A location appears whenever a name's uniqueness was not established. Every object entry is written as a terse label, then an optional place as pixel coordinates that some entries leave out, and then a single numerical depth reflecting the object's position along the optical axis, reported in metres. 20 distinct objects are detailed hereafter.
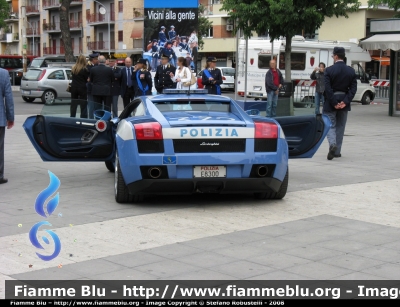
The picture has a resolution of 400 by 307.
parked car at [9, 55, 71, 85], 44.56
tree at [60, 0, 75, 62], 44.34
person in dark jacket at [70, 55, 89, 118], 17.58
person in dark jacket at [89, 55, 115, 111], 16.92
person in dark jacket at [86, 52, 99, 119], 17.31
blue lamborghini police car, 8.02
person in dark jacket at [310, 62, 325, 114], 22.28
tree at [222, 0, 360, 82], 25.86
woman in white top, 17.86
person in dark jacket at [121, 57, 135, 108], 18.38
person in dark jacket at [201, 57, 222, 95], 19.41
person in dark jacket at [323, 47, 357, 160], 12.61
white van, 34.88
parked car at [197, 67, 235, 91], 46.40
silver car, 31.83
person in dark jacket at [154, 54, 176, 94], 17.88
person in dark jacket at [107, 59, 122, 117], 18.41
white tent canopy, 23.59
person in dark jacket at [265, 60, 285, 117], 20.96
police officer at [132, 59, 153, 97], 17.81
